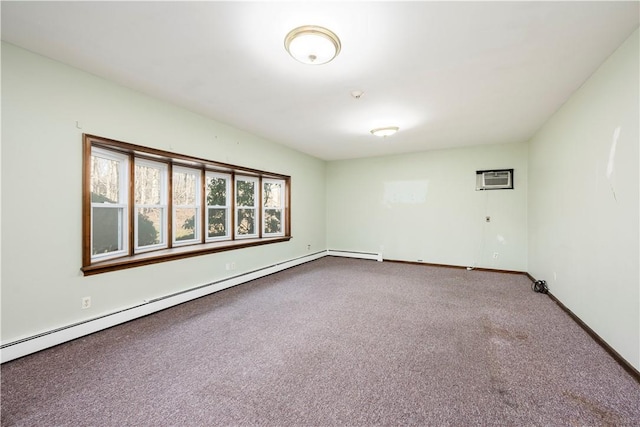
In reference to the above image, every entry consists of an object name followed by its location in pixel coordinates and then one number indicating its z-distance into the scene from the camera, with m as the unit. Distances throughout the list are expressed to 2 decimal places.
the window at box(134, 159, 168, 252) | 3.25
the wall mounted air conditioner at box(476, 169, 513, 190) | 4.84
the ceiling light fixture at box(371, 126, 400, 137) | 3.84
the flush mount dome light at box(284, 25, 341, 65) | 1.81
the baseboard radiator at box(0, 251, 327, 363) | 2.05
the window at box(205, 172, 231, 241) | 4.12
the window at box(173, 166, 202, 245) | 3.66
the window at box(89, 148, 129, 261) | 2.75
